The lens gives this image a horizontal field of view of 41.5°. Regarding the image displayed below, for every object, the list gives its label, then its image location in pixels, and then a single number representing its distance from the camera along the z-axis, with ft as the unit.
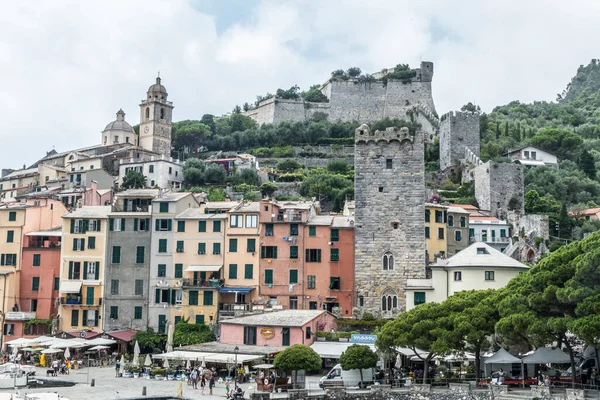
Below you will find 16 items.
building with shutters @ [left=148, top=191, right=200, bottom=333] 181.57
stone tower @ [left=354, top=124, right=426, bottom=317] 172.86
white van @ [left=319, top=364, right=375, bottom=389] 135.13
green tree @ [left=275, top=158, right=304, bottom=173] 347.77
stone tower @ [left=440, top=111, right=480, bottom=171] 322.75
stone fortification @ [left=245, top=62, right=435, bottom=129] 420.77
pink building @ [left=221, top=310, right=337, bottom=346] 156.35
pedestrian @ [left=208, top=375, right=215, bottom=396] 131.19
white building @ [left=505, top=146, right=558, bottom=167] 326.03
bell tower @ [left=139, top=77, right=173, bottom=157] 387.55
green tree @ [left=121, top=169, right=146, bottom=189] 305.32
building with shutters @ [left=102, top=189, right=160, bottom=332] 183.21
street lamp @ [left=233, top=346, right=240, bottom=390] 139.60
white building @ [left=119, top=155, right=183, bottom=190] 321.93
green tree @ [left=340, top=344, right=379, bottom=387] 132.87
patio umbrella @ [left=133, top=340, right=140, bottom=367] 154.10
